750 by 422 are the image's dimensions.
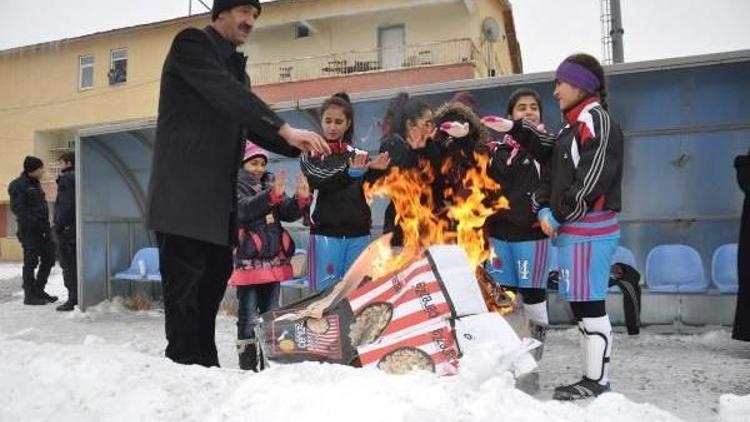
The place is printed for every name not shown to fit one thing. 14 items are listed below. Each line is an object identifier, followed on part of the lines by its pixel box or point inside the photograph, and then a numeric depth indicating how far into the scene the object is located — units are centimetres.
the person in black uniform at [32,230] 915
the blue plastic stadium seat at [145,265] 824
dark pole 1383
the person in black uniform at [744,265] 477
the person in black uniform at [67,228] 852
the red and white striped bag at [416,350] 298
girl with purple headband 327
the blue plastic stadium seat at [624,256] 621
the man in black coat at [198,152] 267
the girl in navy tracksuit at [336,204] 406
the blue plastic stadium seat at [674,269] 612
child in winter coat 409
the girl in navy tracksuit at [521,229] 413
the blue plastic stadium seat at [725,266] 605
